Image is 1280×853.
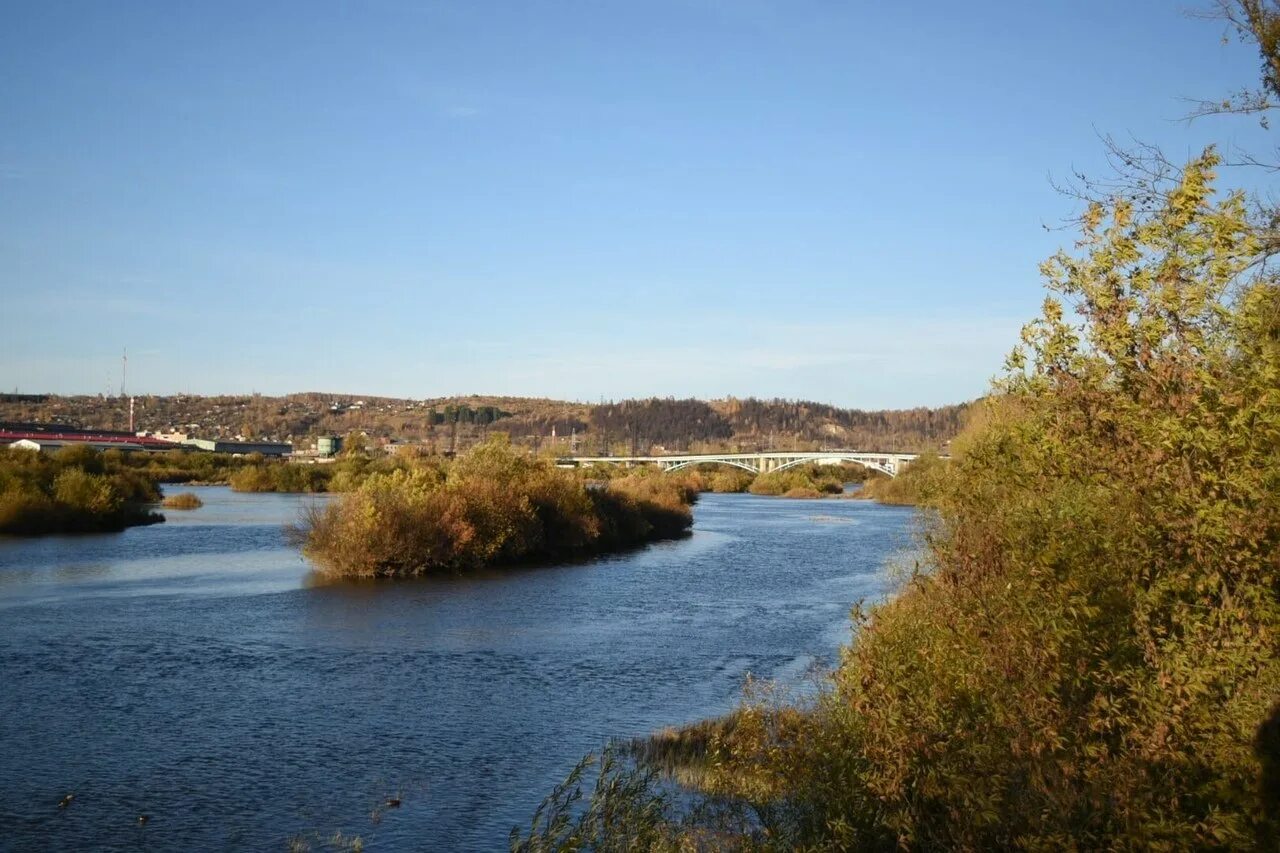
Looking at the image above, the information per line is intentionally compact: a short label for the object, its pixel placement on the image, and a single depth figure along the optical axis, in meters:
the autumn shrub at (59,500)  43.91
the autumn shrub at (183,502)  60.29
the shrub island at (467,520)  34.28
